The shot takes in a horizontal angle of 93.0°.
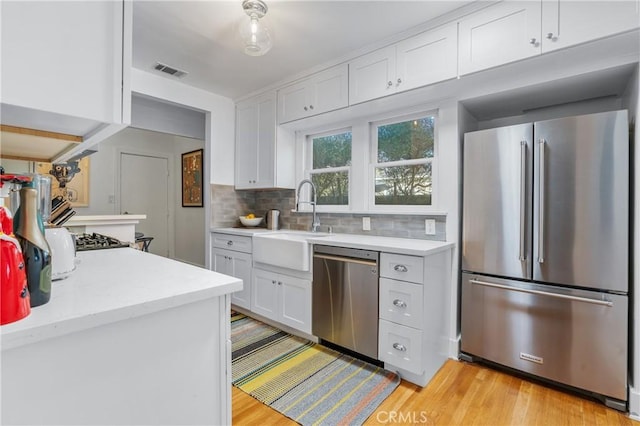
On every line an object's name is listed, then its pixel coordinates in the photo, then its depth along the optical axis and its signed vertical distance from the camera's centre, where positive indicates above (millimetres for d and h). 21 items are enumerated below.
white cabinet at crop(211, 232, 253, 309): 3051 -511
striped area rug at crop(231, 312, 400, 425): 1703 -1102
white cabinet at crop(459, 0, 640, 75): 1563 +1061
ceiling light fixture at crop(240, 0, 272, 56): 1956 +1203
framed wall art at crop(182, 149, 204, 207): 5340 +580
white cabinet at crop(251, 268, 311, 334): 2508 -769
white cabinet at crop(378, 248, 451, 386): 1911 -673
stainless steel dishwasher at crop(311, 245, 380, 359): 2117 -632
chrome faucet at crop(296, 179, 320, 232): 3094 -53
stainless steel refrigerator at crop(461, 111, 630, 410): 1722 -229
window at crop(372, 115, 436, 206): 2609 +459
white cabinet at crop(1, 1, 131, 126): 634 +348
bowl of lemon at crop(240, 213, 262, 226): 3725 -106
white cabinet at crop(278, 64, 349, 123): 2682 +1119
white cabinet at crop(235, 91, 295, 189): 3346 +731
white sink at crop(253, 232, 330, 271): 2459 -337
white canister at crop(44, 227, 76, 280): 946 -135
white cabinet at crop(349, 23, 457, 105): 2090 +1112
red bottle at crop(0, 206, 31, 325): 618 -153
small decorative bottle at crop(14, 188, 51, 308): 722 -95
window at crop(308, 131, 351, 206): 3186 +500
